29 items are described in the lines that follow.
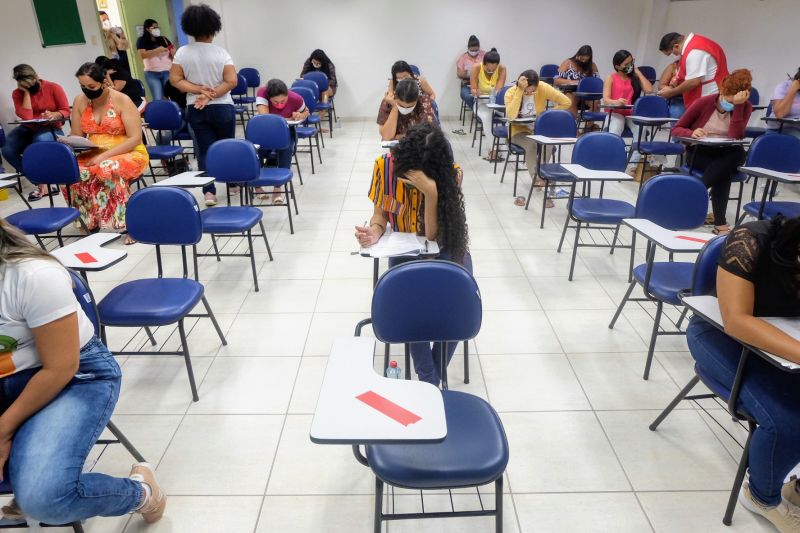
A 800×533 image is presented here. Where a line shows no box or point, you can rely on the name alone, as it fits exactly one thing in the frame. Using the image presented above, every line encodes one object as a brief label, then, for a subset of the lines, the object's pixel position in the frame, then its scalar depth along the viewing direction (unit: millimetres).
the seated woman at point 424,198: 2225
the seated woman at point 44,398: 1462
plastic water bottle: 2289
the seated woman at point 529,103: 5309
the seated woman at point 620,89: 5965
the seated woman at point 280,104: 5191
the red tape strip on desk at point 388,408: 1321
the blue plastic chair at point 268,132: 4770
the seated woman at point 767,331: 1633
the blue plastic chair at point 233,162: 3820
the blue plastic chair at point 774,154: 3861
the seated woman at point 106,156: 4234
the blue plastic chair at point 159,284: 2275
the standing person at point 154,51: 7445
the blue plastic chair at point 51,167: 3725
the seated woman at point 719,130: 4133
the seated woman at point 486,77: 7204
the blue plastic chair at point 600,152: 4047
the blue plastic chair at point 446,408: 1471
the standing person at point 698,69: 5328
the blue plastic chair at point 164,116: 5770
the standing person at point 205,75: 4422
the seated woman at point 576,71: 7914
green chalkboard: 6139
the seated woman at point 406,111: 3633
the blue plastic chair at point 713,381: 1744
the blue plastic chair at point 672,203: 2963
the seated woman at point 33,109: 5254
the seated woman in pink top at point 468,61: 8828
